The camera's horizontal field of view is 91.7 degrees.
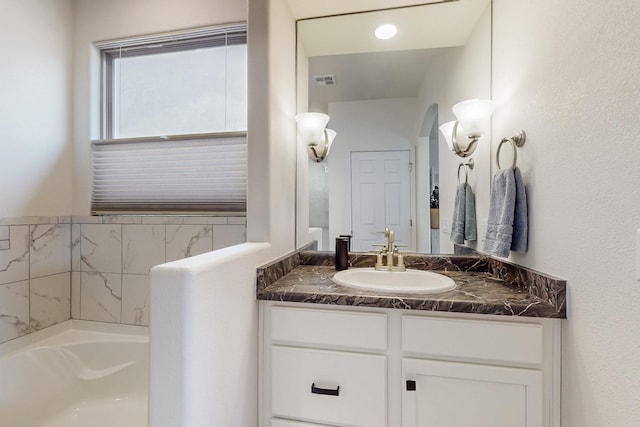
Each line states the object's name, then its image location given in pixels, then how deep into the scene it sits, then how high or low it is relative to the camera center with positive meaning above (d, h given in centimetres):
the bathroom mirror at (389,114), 172 +59
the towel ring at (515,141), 128 +31
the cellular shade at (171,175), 193 +24
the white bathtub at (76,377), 165 -96
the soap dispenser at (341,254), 171 -23
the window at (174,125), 195 +58
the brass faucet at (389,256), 162 -23
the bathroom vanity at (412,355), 107 -53
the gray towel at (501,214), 126 +0
